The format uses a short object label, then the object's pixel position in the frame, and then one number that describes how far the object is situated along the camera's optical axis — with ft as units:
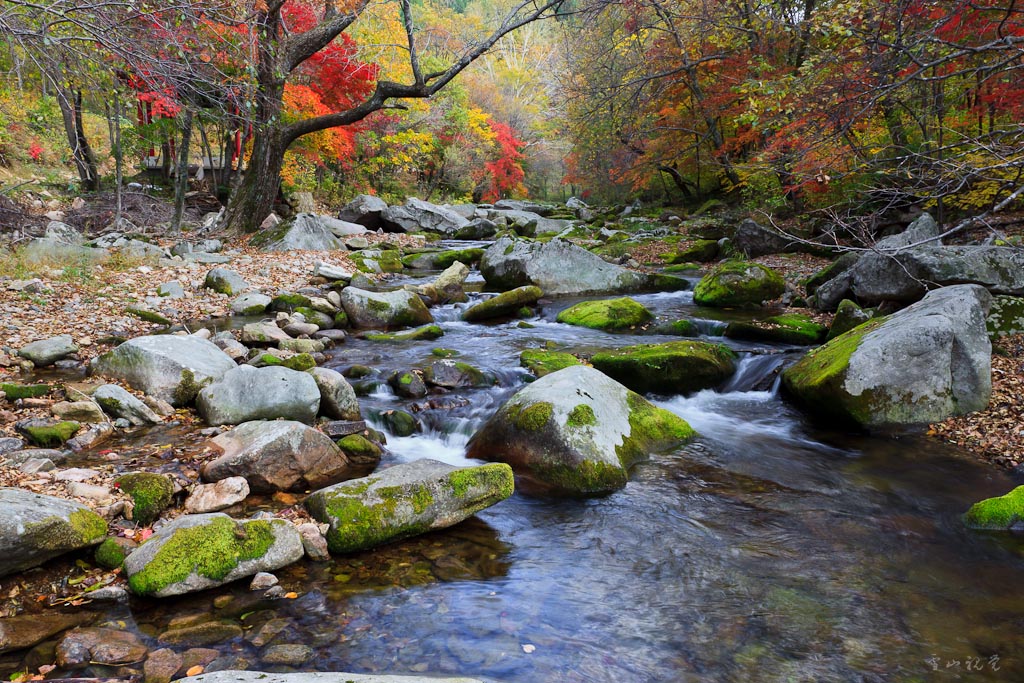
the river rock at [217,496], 14.65
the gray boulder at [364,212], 69.67
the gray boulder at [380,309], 34.40
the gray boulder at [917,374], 20.35
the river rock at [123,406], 19.16
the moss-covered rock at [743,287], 37.17
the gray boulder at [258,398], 19.86
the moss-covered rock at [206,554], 11.46
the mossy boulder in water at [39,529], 10.80
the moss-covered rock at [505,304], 36.35
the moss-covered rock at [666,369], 24.77
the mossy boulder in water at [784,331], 28.94
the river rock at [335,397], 21.31
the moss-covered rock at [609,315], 34.01
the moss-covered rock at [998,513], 14.66
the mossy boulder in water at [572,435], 17.42
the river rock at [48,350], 23.58
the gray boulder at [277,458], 15.76
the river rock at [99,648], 9.84
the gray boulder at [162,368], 21.04
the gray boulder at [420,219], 71.00
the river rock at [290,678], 7.94
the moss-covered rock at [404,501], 13.73
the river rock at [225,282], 36.70
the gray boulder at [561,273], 42.75
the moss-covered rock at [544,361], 25.73
